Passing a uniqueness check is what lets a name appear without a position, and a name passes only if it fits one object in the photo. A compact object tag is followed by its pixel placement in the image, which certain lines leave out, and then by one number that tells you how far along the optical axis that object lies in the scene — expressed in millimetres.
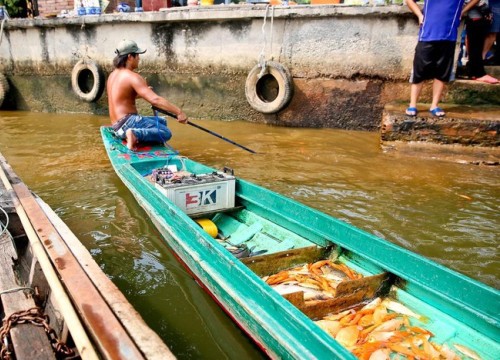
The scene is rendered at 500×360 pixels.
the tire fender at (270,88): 8234
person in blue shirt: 5625
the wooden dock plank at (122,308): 1879
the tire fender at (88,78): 10047
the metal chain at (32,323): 2096
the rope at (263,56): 8228
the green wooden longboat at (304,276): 2127
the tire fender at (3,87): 10859
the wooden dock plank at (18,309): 2057
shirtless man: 5051
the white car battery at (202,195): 3674
